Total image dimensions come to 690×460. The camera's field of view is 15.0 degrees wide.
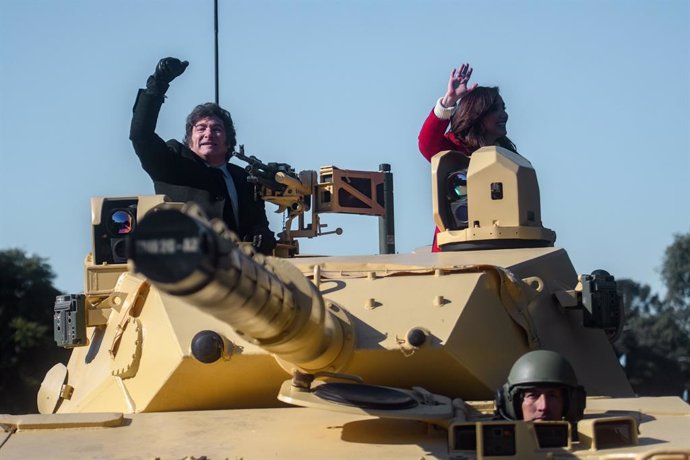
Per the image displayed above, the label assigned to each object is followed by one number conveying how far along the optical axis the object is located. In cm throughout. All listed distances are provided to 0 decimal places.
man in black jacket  2048
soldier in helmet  1407
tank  1236
